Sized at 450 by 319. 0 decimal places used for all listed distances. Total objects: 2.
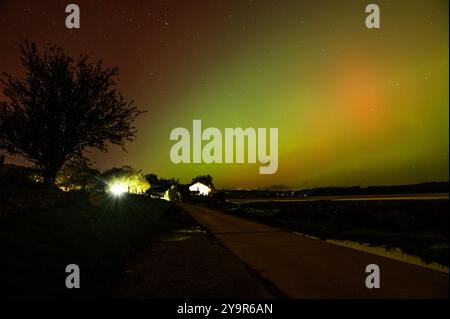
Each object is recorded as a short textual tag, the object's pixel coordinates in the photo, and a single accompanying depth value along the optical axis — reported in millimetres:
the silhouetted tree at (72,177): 33797
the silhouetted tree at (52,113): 20781
